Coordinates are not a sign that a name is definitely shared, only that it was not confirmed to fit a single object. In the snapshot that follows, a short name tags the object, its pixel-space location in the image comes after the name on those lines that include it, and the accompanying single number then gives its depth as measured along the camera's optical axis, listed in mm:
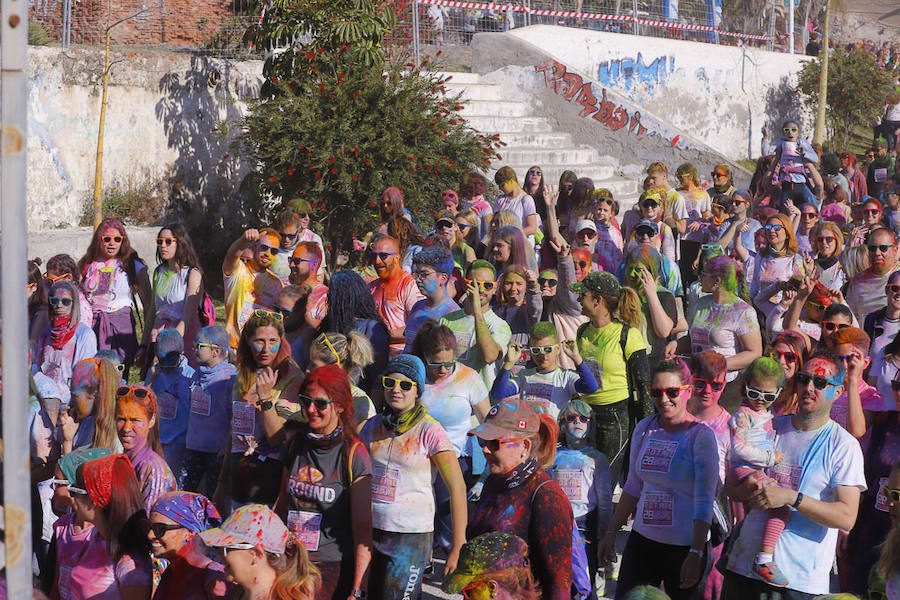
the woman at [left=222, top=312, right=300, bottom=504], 11102
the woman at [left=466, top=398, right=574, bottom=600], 8383
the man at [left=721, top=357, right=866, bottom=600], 9187
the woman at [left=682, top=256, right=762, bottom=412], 14812
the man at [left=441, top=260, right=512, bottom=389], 13680
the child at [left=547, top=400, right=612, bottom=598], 11500
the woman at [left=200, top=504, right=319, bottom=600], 8031
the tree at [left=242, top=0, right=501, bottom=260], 25734
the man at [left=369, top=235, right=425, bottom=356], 15633
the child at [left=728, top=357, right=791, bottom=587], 9336
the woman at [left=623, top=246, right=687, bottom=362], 15125
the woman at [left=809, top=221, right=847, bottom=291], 18156
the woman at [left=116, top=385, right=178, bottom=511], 10305
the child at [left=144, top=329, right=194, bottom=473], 13117
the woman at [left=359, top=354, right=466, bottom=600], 10164
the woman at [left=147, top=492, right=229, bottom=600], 8617
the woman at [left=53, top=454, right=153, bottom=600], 8977
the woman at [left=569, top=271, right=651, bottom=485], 13094
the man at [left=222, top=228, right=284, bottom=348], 16891
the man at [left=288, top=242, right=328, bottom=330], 16078
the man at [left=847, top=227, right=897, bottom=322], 16859
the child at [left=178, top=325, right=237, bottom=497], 12594
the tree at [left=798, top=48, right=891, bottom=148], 48812
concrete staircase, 34625
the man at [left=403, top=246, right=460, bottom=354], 14320
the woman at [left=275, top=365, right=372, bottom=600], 9750
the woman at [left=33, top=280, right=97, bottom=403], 14547
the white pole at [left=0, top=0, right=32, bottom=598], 4582
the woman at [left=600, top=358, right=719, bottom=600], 10109
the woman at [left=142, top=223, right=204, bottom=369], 16891
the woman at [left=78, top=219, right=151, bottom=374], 17312
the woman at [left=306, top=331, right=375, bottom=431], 11898
